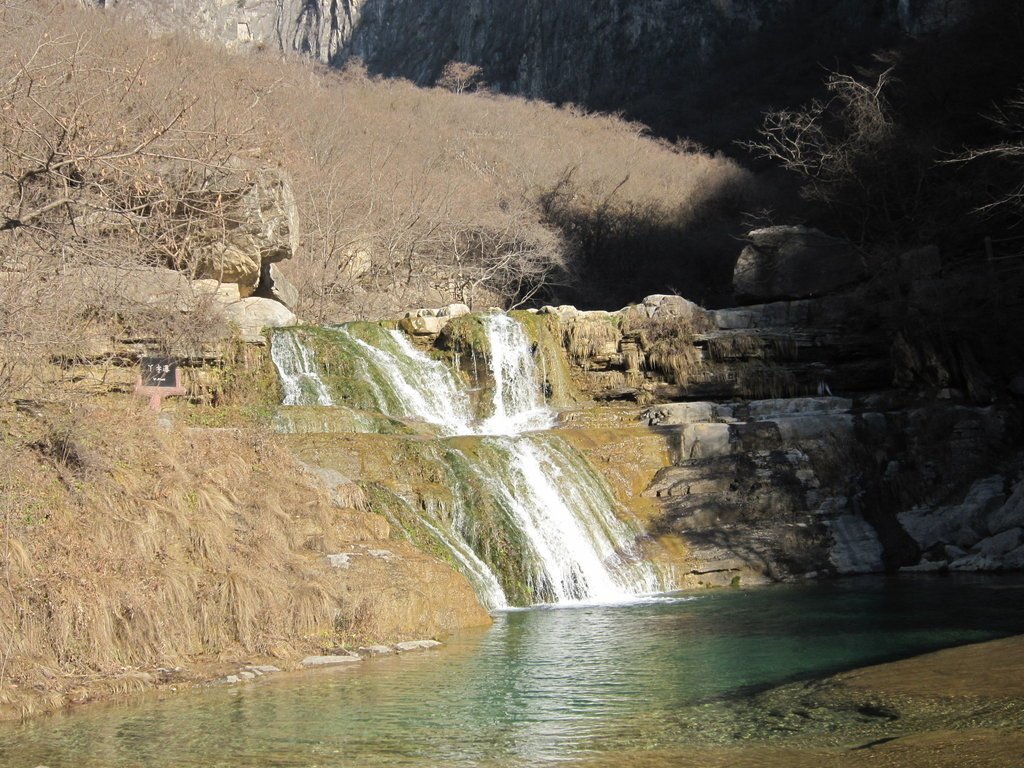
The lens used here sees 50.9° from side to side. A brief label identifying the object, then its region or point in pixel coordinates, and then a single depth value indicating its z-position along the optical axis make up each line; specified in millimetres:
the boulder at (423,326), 23875
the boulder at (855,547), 17953
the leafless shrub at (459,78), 62562
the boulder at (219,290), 20141
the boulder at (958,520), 18172
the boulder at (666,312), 24734
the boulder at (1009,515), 17641
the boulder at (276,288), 24297
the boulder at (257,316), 20547
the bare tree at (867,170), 28828
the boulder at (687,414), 20984
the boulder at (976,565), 16844
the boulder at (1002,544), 17044
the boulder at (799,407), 21594
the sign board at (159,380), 14859
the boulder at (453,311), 25514
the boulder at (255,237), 20953
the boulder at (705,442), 19516
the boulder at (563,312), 24969
